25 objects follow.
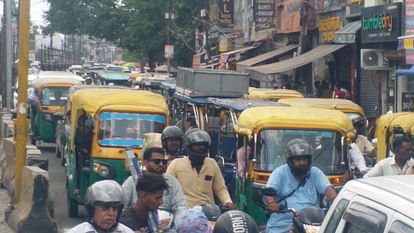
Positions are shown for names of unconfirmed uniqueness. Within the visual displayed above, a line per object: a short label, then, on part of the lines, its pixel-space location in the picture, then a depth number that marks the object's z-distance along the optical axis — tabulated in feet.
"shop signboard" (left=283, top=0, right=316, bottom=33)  121.19
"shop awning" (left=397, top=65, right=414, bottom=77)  76.86
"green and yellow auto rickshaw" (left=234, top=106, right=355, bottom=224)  45.01
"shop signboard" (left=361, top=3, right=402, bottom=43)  89.97
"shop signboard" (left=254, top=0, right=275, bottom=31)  139.33
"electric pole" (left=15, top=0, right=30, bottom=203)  52.31
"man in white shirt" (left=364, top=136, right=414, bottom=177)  36.41
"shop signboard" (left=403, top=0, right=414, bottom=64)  83.25
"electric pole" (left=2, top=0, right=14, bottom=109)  105.70
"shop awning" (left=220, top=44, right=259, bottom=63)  150.33
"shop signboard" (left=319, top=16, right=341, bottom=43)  112.16
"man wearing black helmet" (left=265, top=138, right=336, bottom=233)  29.35
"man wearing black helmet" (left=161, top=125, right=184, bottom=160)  35.96
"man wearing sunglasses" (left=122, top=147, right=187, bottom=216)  27.66
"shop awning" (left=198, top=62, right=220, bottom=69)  157.79
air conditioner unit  96.53
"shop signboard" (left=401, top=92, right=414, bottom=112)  85.87
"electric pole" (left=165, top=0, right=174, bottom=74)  177.64
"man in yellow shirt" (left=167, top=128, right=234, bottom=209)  34.01
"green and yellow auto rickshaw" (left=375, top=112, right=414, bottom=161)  46.46
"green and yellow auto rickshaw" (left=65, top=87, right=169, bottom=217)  55.42
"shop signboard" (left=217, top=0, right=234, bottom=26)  167.84
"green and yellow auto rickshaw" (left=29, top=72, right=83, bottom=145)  96.12
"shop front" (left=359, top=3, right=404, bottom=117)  91.04
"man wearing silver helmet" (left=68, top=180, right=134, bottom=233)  20.83
